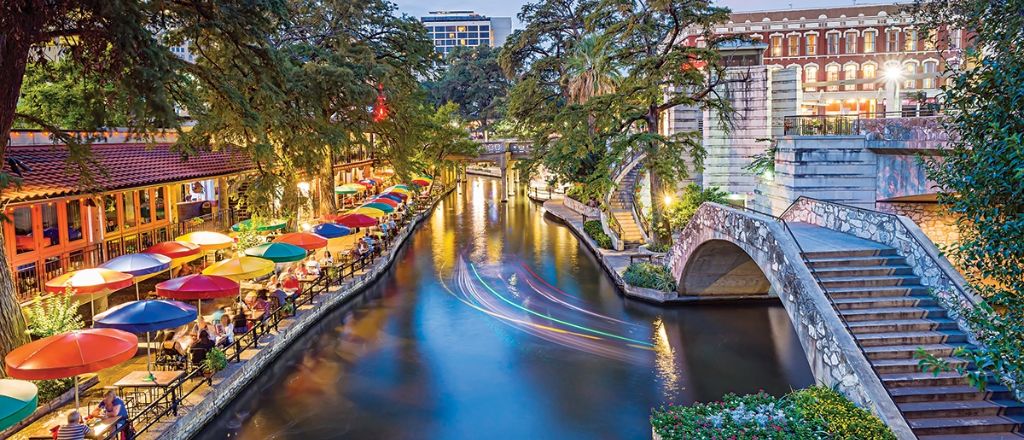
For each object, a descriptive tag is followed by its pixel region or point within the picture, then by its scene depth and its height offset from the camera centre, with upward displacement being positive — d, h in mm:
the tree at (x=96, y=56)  13297 +2589
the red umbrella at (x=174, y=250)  22391 -2328
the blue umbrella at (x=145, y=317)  15086 -3049
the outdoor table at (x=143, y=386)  14305 -4430
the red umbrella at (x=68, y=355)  12180 -3146
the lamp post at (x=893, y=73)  32634 +4106
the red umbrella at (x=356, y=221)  32594 -2250
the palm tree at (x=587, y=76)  43219 +5705
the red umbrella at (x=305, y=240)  25781 -2456
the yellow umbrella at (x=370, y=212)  36031 -2034
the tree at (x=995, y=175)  8406 -267
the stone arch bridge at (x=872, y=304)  12461 -3083
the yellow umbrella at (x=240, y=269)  20359 -2743
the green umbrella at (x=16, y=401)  10383 -3361
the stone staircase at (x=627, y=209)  37906 -2743
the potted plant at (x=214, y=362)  16109 -4351
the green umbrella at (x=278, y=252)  23055 -2585
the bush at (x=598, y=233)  36281 -3770
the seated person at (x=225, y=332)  17761 -4078
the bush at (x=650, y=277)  25531 -4262
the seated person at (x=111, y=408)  12930 -4272
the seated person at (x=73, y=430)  11898 -4282
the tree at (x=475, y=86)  100375 +12335
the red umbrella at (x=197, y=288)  18219 -2927
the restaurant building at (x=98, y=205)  19344 -821
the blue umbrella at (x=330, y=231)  28406 -2360
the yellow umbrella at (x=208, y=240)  24609 -2251
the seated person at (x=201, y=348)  16562 -4108
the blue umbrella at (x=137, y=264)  19594 -2429
